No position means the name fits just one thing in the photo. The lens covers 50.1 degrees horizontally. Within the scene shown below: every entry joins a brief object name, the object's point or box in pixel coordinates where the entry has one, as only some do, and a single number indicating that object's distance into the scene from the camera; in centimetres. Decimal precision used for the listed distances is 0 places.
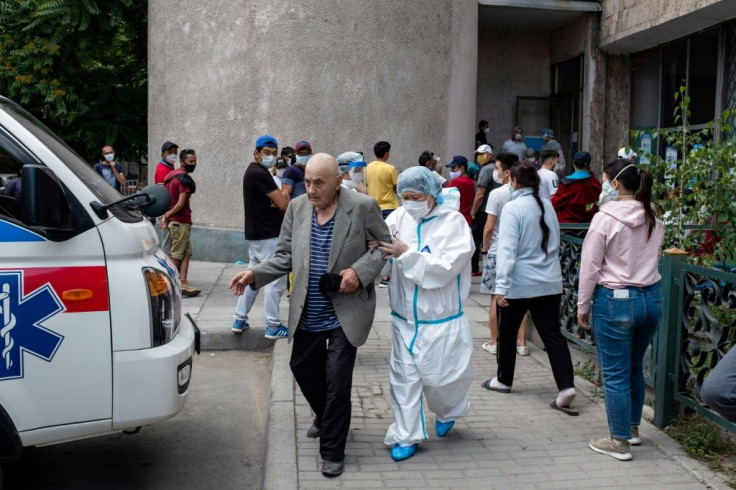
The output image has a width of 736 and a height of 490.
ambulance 381
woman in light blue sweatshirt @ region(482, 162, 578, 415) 573
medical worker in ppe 480
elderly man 459
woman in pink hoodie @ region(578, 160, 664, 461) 471
